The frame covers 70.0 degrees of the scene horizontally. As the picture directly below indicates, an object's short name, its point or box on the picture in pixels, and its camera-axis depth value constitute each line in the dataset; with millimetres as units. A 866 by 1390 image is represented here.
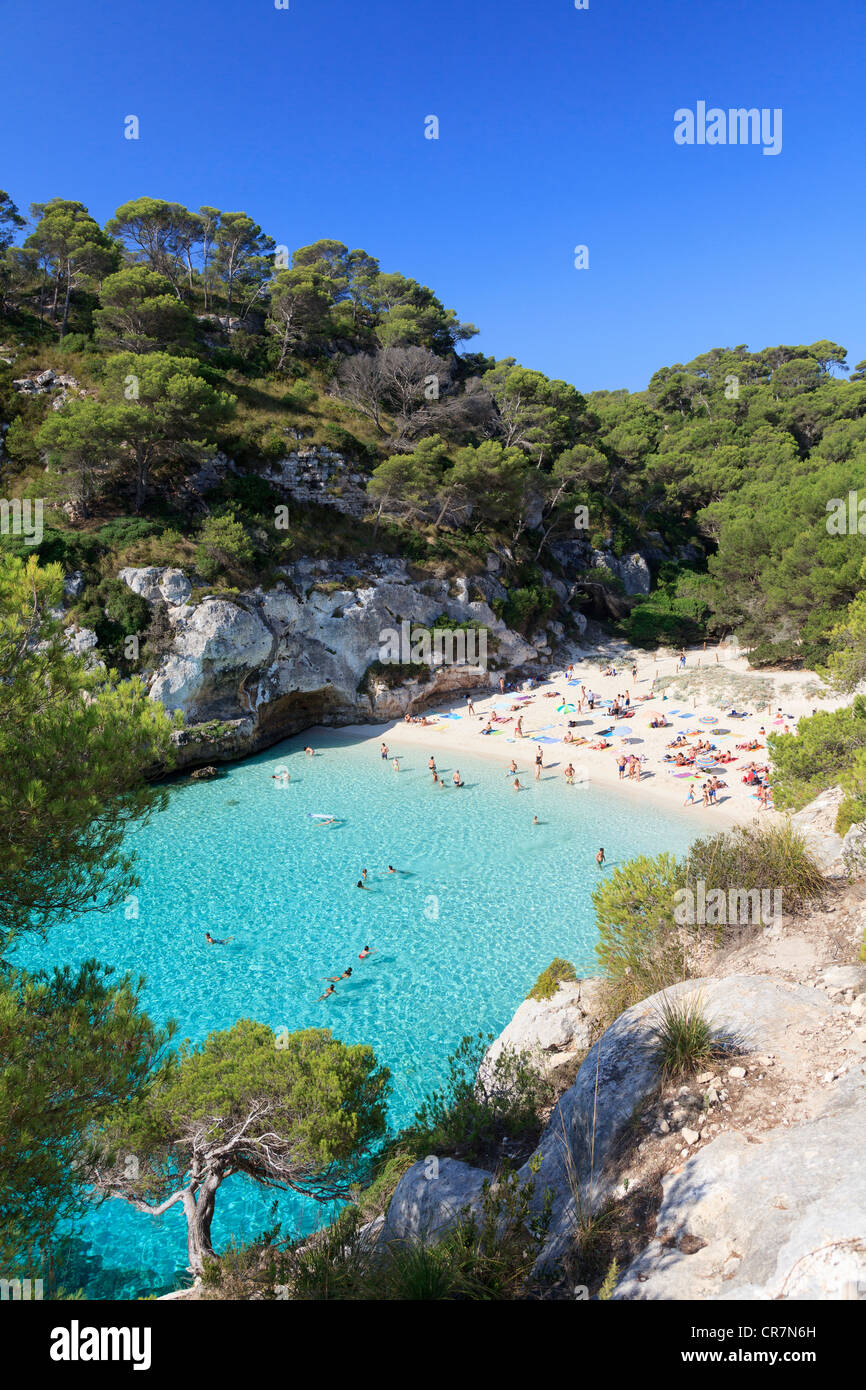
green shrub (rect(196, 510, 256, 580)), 27047
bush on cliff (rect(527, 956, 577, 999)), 10547
